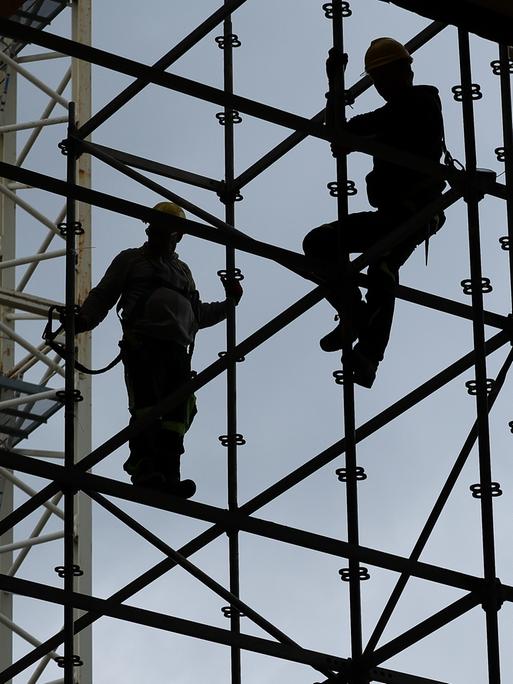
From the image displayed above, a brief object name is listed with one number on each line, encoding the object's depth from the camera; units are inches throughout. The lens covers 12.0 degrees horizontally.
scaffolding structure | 494.6
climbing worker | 522.9
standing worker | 553.0
